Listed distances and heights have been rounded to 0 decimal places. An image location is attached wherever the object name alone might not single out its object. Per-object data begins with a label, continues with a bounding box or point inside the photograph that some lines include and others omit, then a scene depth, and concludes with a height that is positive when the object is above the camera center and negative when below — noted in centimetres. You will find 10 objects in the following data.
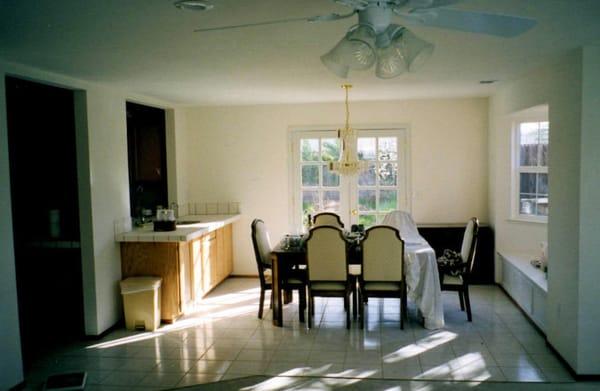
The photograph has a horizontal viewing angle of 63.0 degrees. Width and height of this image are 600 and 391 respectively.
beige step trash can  490 -129
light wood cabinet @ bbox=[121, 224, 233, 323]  512 -97
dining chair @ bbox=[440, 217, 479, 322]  500 -110
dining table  481 -101
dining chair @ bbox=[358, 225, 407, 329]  470 -91
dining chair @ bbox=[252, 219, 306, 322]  507 -107
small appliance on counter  530 -49
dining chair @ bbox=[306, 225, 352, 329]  476 -90
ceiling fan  179 +54
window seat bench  461 -123
